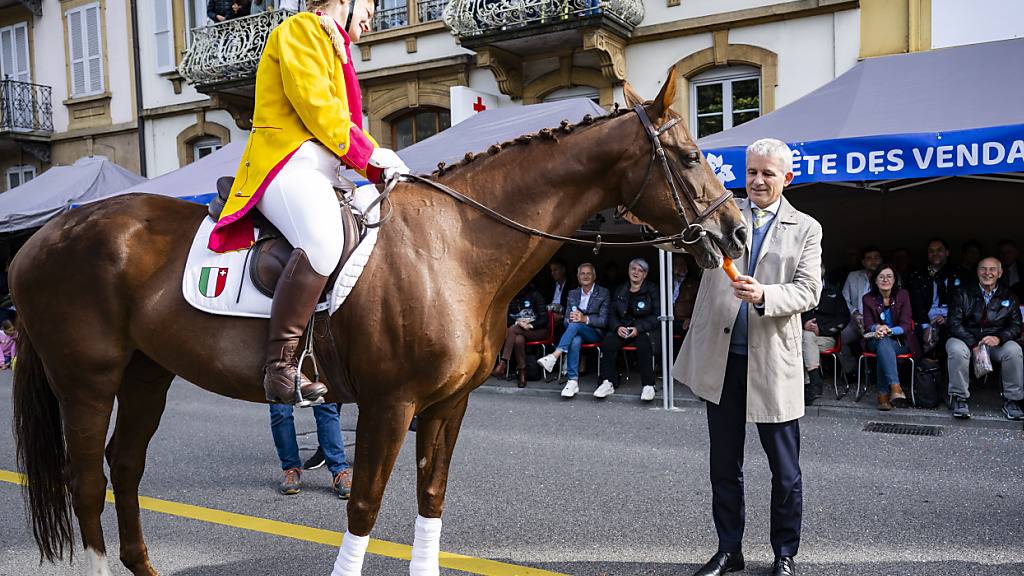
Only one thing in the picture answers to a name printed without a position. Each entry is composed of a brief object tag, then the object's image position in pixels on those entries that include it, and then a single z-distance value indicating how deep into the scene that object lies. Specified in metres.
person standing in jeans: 5.32
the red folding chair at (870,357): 8.08
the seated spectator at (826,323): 8.49
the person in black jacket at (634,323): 9.10
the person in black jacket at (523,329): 10.12
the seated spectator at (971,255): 9.09
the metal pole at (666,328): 8.35
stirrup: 3.07
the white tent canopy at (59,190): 13.98
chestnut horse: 3.08
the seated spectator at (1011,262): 8.75
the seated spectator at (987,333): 7.38
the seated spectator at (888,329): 7.97
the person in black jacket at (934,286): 8.41
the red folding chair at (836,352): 8.49
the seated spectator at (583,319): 9.63
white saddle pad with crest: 3.22
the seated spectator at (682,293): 9.84
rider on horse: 3.05
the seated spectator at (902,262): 9.81
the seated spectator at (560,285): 10.91
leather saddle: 3.12
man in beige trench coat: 3.55
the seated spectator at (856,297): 8.74
